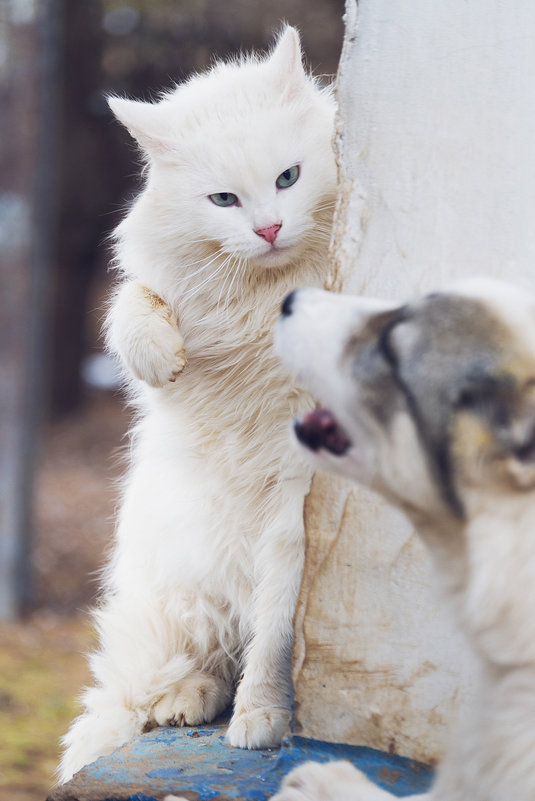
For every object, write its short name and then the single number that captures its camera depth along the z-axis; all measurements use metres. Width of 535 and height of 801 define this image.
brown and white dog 1.37
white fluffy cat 1.54
